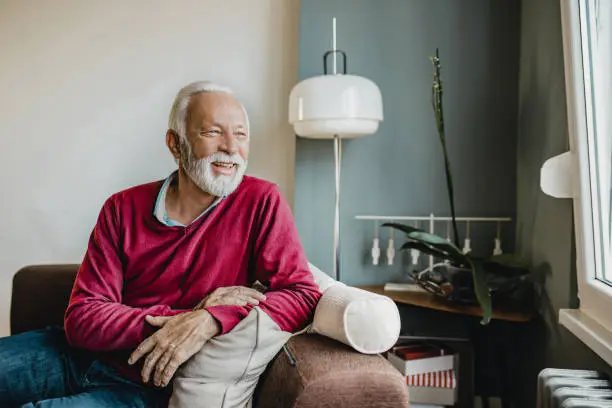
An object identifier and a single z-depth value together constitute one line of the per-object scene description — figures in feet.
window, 4.83
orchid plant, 5.67
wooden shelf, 6.01
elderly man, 4.40
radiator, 3.65
